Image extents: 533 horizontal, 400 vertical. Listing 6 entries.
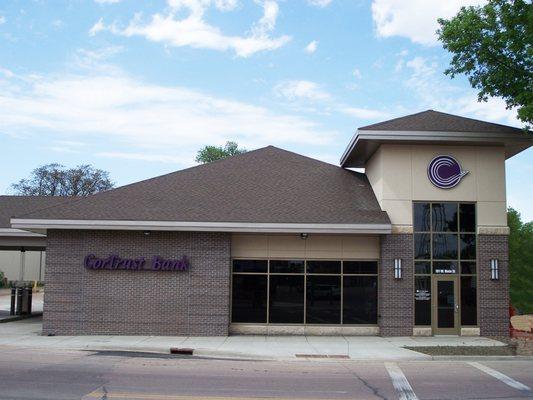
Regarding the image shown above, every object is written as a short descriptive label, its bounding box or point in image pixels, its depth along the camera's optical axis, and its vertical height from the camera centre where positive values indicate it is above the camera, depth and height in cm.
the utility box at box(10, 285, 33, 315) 2844 -161
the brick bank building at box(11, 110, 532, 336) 2102 +63
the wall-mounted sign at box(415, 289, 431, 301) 2159 -80
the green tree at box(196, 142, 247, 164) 7356 +1407
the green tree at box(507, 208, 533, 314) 3175 +45
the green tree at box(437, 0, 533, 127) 1994 +763
